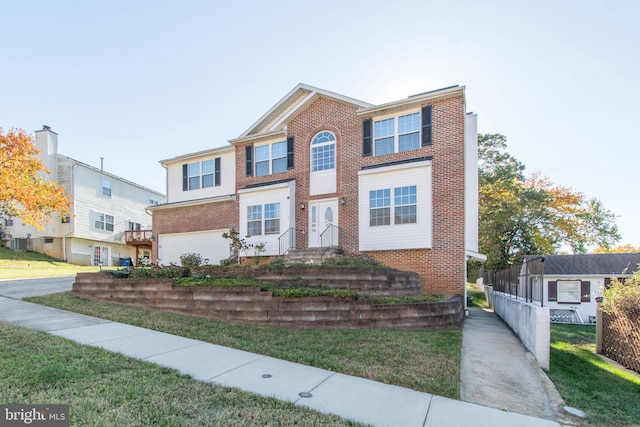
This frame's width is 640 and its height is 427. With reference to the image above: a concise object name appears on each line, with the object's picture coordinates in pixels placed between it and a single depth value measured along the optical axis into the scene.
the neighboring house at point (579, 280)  18.86
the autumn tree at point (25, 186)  20.41
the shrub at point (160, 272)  9.97
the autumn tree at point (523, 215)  22.80
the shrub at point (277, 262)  10.50
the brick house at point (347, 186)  11.74
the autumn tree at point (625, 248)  38.44
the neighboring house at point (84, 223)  24.47
